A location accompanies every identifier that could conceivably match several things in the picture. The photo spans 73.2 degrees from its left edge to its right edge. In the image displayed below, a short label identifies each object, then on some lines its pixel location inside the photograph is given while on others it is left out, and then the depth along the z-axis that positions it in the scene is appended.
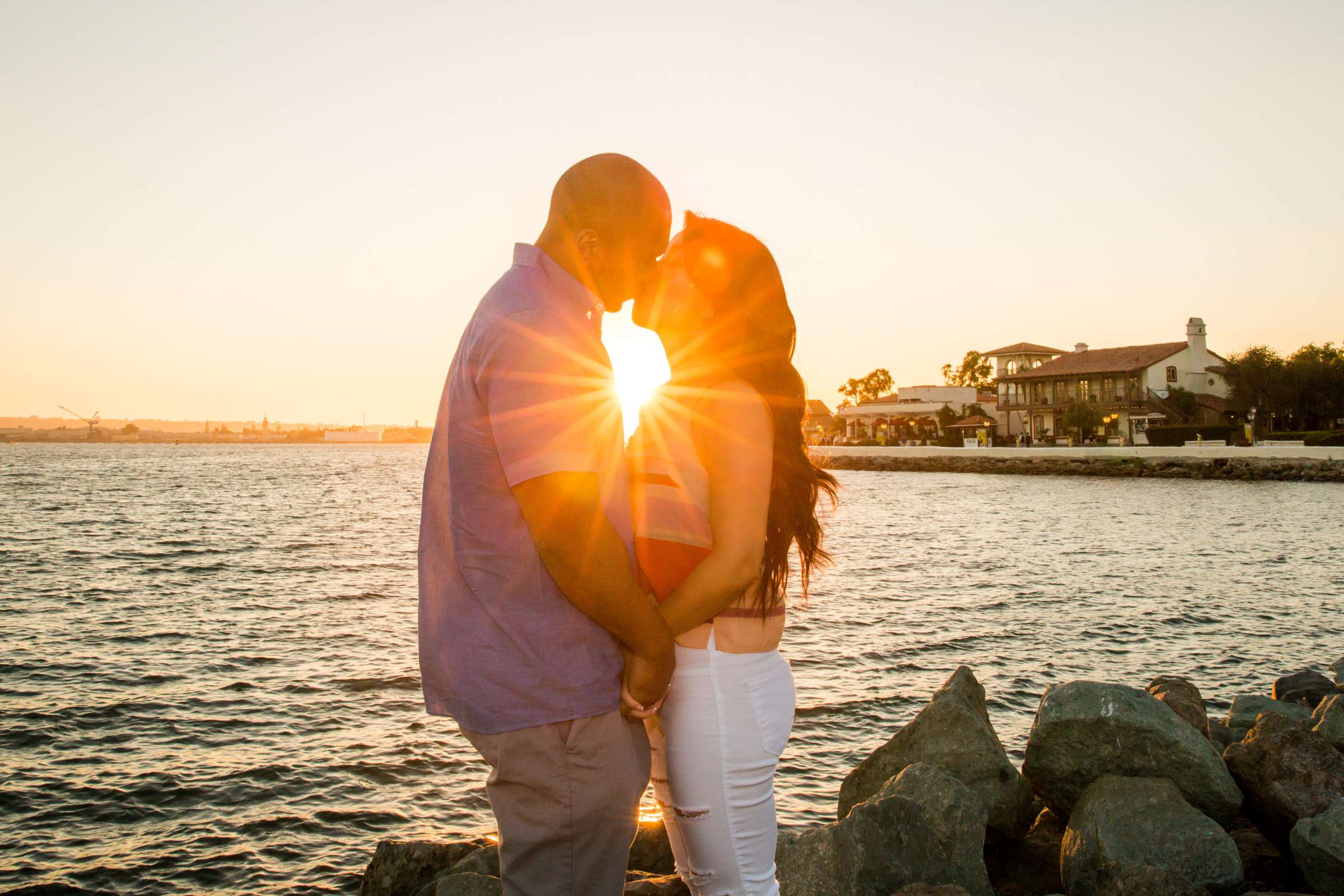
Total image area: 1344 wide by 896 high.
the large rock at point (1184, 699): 6.99
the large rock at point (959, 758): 6.11
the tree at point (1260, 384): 60.50
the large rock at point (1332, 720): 6.87
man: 2.01
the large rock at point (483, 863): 5.36
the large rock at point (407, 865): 5.71
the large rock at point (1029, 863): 5.68
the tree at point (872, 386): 131.50
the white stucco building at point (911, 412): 89.50
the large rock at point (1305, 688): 9.46
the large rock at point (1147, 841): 5.00
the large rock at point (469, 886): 4.58
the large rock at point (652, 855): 5.41
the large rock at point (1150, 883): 4.31
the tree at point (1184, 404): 64.19
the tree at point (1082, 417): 68.31
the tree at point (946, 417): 85.38
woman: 2.39
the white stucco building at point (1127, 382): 65.69
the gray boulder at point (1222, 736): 7.62
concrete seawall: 45.28
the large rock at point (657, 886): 4.27
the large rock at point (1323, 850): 4.82
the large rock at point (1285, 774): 5.57
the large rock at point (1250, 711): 8.14
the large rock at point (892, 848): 4.75
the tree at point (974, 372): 114.94
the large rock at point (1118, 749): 5.74
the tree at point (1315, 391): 58.97
